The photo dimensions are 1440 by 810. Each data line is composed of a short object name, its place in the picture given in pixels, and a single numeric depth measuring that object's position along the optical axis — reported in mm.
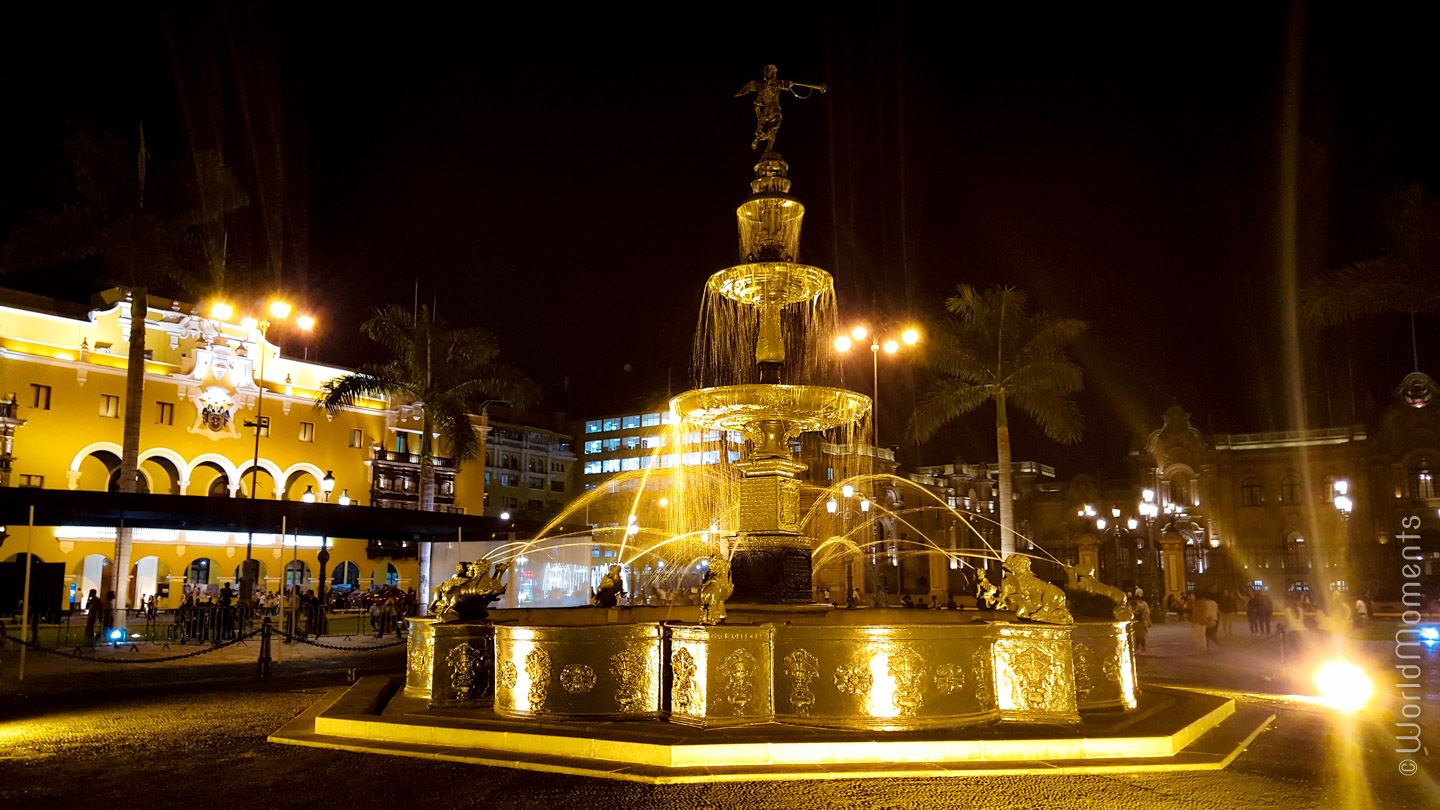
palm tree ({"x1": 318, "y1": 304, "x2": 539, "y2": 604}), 30391
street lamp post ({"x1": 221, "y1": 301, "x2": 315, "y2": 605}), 27250
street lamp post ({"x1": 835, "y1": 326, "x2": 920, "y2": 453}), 20062
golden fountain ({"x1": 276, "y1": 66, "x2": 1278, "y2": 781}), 7746
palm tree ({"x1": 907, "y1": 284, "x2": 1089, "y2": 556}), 25422
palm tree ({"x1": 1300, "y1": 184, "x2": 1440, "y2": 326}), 18766
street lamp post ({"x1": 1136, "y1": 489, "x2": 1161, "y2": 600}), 44906
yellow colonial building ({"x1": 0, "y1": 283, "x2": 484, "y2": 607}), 41156
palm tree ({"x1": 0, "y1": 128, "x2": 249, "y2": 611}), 24891
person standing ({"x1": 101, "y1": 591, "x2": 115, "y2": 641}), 24672
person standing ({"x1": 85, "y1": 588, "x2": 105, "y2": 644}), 25547
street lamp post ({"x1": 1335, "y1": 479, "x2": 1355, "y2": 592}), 41969
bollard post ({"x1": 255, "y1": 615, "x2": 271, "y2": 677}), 16625
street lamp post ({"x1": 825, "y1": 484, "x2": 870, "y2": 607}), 48812
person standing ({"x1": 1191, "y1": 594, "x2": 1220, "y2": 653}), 21500
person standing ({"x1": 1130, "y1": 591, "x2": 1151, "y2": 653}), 21812
